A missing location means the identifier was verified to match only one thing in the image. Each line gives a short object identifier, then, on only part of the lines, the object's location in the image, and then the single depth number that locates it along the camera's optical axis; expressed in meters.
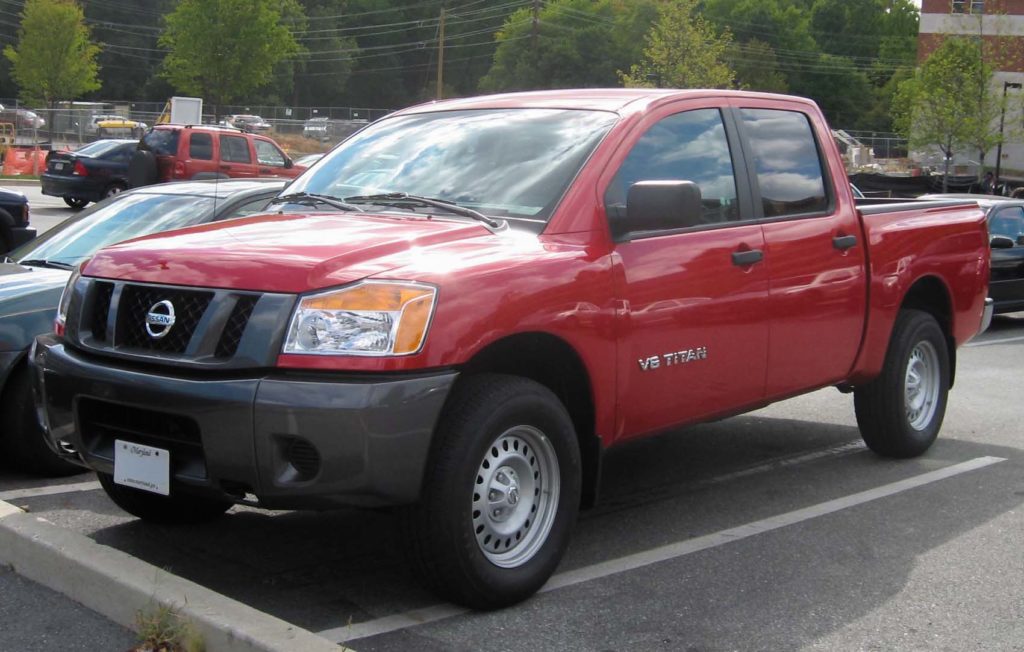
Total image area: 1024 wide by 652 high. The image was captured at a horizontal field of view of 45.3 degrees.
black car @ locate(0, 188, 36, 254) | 12.57
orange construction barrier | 38.38
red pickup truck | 3.99
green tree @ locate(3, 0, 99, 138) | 56.22
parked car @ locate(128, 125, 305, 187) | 22.64
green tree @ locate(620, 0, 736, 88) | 37.09
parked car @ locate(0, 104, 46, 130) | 57.03
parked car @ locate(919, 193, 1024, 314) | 14.12
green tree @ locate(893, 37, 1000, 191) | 35.09
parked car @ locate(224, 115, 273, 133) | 57.25
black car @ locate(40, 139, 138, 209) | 25.50
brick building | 36.97
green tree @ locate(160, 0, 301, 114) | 45.94
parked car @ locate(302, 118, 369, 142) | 55.33
